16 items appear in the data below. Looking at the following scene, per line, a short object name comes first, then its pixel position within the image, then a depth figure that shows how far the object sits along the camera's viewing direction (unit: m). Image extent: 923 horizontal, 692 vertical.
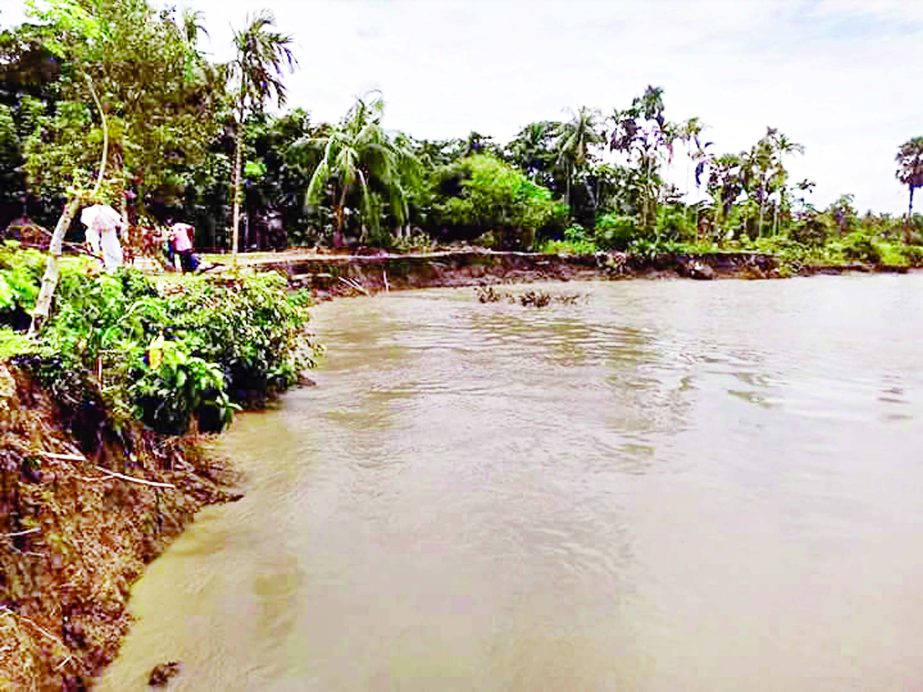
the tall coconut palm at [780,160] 46.19
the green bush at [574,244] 34.62
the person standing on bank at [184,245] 14.09
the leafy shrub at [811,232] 46.06
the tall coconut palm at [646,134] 42.72
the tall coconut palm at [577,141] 40.38
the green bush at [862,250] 44.22
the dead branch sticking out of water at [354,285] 23.50
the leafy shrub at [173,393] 5.01
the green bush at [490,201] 32.81
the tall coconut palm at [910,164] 57.84
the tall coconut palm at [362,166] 25.42
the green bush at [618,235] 36.38
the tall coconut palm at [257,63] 17.61
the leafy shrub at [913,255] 45.91
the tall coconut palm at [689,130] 43.56
